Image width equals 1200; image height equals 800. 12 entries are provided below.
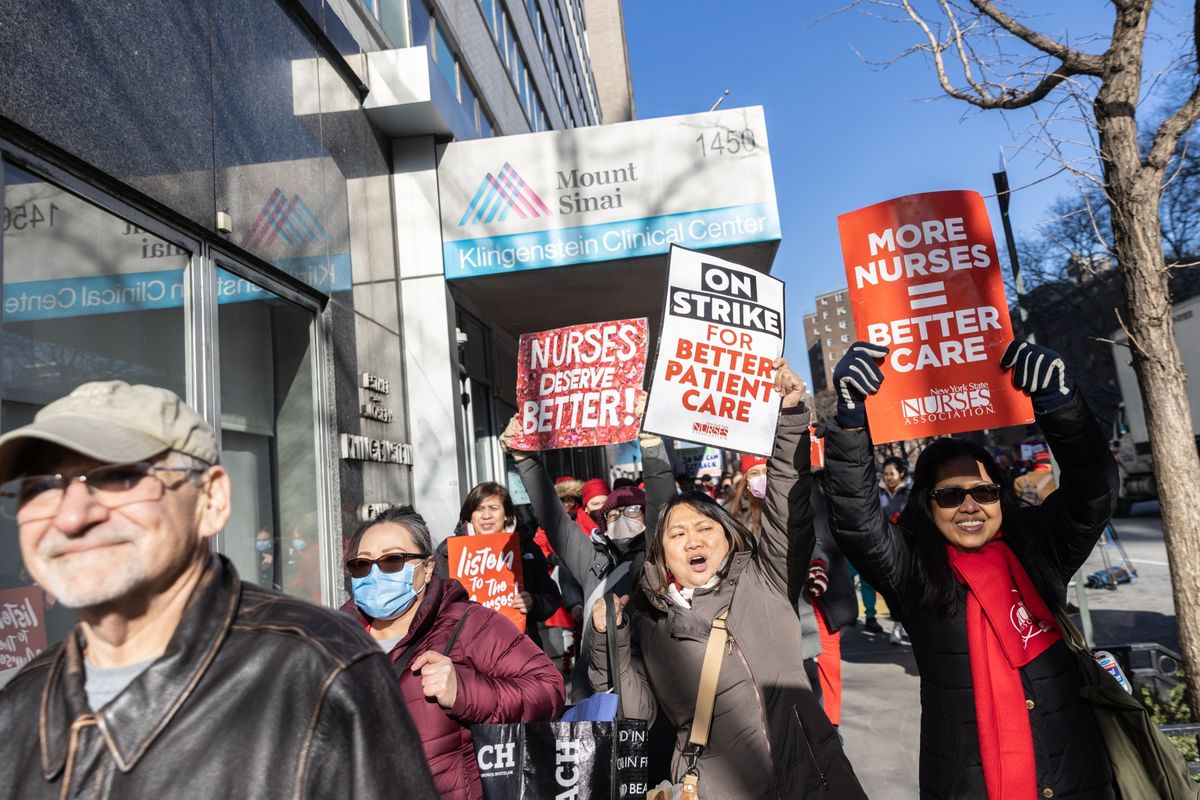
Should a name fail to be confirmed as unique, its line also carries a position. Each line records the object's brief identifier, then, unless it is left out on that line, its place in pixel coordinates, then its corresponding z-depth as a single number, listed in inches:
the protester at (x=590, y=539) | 156.9
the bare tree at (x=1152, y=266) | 159.2
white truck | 615.5
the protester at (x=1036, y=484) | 358.9
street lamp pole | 275.5
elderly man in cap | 47.4
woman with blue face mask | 99.0
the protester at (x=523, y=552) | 216.2
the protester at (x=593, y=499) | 257.3
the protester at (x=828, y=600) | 184.9
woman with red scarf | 99.5
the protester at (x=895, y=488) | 373.9
